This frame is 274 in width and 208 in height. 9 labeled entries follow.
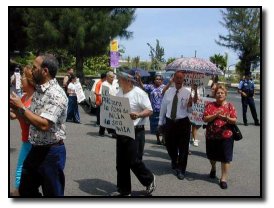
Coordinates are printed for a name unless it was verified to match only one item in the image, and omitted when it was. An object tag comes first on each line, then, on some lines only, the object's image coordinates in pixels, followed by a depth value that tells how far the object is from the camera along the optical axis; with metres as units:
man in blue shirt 13.59
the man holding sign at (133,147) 5.55
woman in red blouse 6.45
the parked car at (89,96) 15.51
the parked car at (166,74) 21.62
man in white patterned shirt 3.97
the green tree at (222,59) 44.34
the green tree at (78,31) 21.64
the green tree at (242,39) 23.18
